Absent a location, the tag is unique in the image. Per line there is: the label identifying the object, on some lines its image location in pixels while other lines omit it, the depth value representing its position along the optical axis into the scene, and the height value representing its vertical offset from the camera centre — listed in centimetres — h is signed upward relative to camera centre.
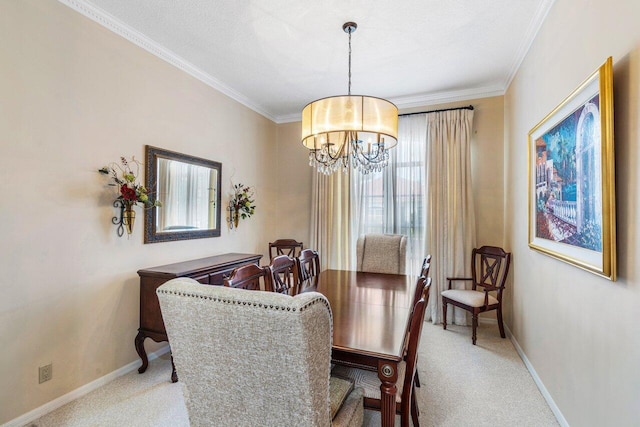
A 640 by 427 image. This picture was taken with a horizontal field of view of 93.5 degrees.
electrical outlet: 204 -105
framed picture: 142 +24
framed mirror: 279 +25
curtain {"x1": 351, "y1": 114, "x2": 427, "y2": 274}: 398 +35
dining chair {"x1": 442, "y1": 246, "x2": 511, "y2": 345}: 314 -73
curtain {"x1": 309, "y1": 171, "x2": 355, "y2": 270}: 435 -2
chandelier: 213 +67
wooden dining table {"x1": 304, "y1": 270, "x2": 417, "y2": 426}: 135 -59
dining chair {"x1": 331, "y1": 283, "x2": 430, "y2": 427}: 140 -86
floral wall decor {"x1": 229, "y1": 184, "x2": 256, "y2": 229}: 385 +18
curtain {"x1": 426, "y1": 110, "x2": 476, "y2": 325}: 370 +21
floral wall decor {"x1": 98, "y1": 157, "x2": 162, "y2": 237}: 244 +23
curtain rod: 372 +141
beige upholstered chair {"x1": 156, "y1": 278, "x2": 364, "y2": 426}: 95 -45
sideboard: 247 -60
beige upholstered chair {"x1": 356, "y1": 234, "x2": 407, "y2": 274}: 333 -37
